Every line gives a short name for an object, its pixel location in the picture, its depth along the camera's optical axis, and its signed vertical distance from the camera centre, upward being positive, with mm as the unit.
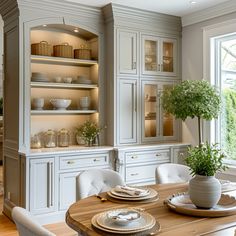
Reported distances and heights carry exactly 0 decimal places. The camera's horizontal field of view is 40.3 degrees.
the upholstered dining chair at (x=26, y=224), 1471 -526
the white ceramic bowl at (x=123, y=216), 1687 -551
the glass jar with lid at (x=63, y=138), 4289 -310
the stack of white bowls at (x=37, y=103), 4094 +153
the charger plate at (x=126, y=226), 1616 -575
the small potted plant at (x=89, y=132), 4293 -231
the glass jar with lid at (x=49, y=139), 4207 -314
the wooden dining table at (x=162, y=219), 1662 -597
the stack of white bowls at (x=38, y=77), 4055 +481
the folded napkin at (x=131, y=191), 2262 -546
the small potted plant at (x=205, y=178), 1940 -389
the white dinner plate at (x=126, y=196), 2195 -567
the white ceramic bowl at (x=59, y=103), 4211 +157
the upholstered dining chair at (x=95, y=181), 2617 -566
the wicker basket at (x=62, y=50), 4262 +862
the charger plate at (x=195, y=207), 1898 -573
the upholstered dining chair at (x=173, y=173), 2996 -551
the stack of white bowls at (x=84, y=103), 4438 +166
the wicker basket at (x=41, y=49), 4102 +855
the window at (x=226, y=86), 4285 +390
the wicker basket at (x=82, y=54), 4414 +846
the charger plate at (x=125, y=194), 2221 -558
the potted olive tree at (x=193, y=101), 3932 +173
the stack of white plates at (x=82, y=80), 4371 +474
